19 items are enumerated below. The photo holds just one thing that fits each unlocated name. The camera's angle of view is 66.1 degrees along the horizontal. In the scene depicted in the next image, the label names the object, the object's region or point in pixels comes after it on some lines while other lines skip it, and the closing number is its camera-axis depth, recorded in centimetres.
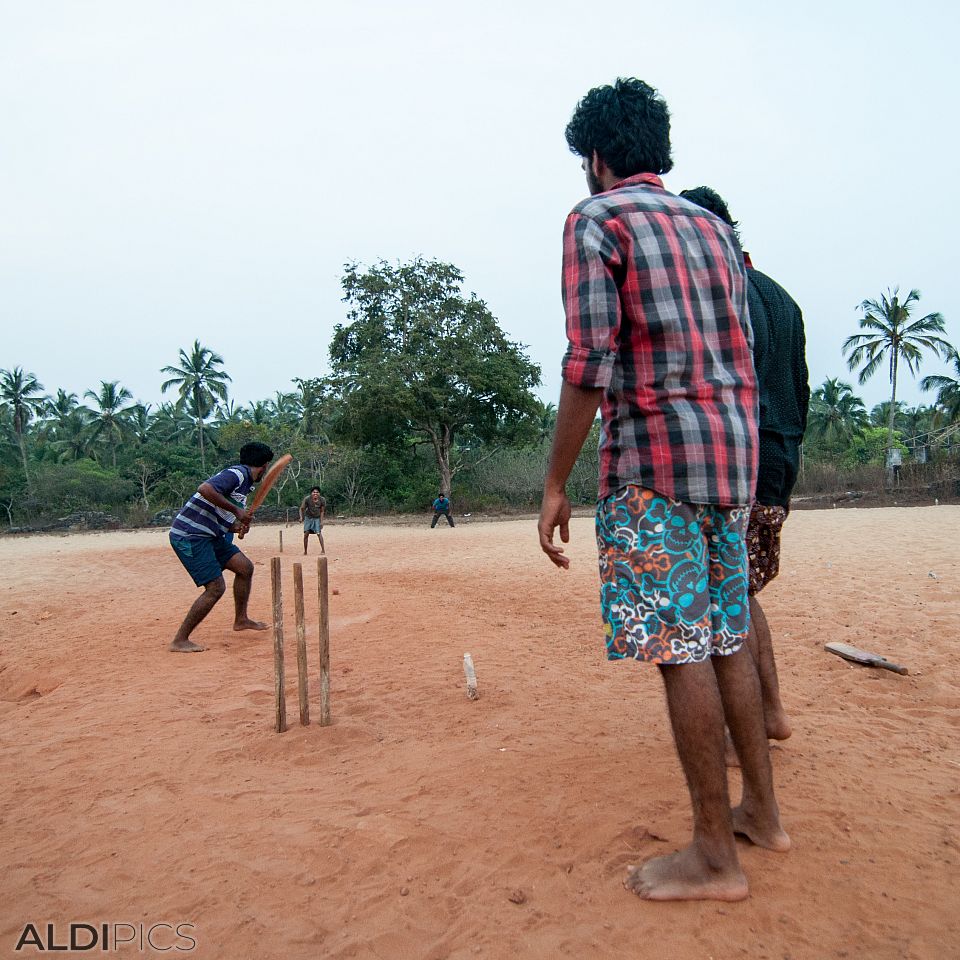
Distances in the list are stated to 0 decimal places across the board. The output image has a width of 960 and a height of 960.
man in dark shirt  259
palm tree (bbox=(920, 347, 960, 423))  3259
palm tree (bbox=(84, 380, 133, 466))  4731
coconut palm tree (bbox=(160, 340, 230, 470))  4628
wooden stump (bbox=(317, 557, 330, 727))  359
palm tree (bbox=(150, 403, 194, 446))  5291
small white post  399
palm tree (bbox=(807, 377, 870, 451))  4731
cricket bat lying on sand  405
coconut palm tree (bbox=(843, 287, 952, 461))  3330
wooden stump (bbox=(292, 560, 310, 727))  354
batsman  572
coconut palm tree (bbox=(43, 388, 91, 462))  4759
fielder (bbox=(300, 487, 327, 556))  1533
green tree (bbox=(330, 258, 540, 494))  2734
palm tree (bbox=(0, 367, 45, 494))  4278
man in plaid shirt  192
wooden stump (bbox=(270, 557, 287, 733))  353
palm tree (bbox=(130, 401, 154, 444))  4988
